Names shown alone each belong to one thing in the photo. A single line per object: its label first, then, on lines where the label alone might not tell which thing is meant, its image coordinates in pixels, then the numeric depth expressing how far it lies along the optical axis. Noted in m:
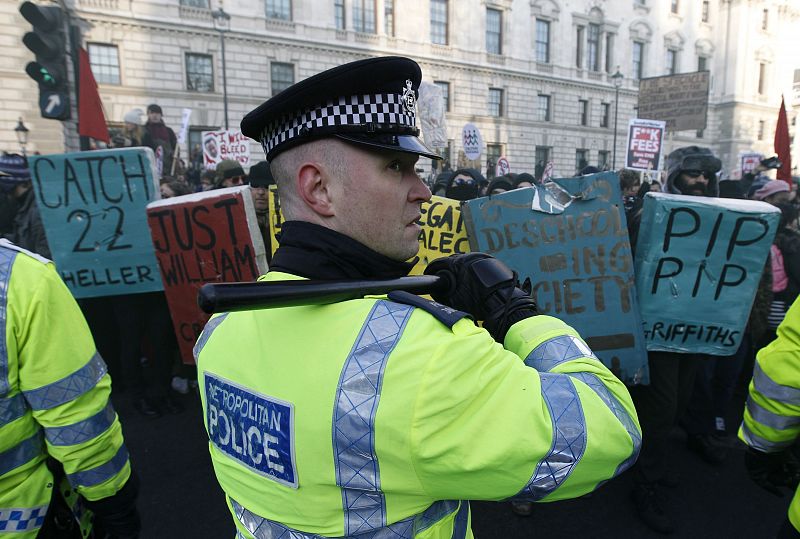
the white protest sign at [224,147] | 11.25
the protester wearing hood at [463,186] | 6.02
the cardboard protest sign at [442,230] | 3.38
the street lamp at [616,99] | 26.77
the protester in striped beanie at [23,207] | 4.35
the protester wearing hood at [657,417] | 2.95
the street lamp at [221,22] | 19.81
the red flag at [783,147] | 7.06
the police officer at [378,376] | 0.83
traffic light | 4.60
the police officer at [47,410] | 1.44
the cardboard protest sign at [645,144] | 10.95
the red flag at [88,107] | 5.44
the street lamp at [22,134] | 18.05
